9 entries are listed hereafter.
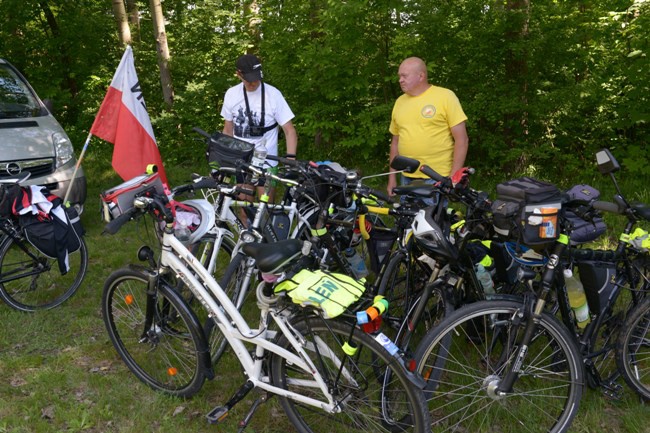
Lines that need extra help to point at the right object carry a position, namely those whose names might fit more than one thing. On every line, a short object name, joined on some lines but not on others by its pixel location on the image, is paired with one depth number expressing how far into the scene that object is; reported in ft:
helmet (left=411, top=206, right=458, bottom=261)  8.44
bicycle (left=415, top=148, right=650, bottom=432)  8.03
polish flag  16.70
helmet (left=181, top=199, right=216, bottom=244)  10.50
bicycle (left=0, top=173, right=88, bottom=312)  13.93
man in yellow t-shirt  13.70
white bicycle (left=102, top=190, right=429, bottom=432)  7.98
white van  18.66
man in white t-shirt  15.83
